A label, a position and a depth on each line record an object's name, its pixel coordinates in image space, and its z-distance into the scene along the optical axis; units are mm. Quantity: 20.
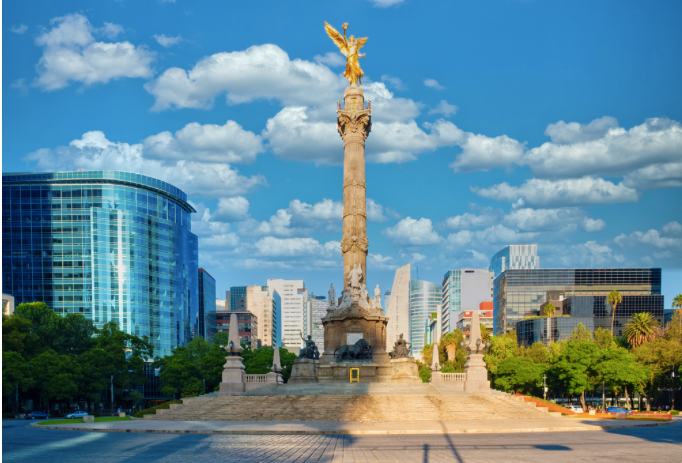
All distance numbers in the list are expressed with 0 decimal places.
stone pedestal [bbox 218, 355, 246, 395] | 52594
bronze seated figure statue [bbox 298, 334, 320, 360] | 57247
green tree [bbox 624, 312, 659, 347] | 93750
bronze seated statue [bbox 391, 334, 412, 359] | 56750
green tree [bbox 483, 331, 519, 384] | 83881
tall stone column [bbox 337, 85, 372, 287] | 62656
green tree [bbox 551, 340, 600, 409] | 66625
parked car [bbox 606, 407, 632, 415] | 63312
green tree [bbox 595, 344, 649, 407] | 64562
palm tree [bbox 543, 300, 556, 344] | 132750
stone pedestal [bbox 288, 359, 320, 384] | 55500
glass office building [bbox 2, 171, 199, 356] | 115000
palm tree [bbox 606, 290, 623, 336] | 119938
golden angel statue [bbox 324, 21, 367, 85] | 68062
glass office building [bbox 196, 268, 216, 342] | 194500
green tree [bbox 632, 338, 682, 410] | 73831
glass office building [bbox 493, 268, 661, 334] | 157875
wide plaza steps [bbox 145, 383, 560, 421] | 41812
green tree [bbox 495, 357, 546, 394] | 73562
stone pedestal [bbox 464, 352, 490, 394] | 53062
